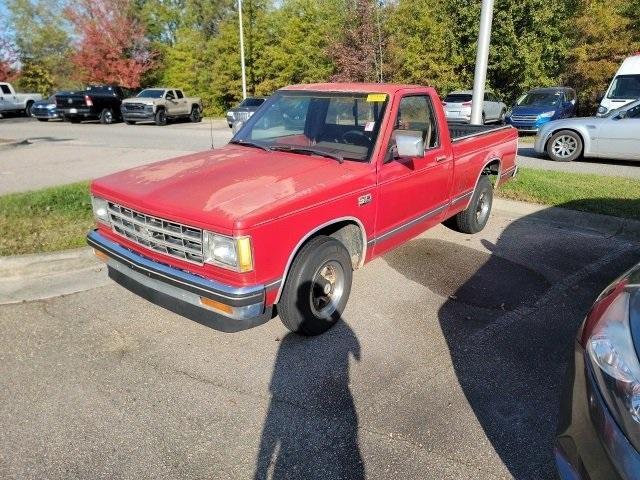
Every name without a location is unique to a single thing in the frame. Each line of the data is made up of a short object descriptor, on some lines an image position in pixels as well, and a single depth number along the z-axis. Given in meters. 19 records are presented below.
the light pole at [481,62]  8.49
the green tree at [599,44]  23.11
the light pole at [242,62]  27.24
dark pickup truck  24.39
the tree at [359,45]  25.78
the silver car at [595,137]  10.46
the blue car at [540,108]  17.20
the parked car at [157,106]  23.72
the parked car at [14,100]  28.73
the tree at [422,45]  25.53
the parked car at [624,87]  14.68
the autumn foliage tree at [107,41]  34.44
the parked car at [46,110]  26.16
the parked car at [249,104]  20.08
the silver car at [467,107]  19.41
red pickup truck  3.02
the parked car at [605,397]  1.62
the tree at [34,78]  38.66
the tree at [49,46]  39.38
